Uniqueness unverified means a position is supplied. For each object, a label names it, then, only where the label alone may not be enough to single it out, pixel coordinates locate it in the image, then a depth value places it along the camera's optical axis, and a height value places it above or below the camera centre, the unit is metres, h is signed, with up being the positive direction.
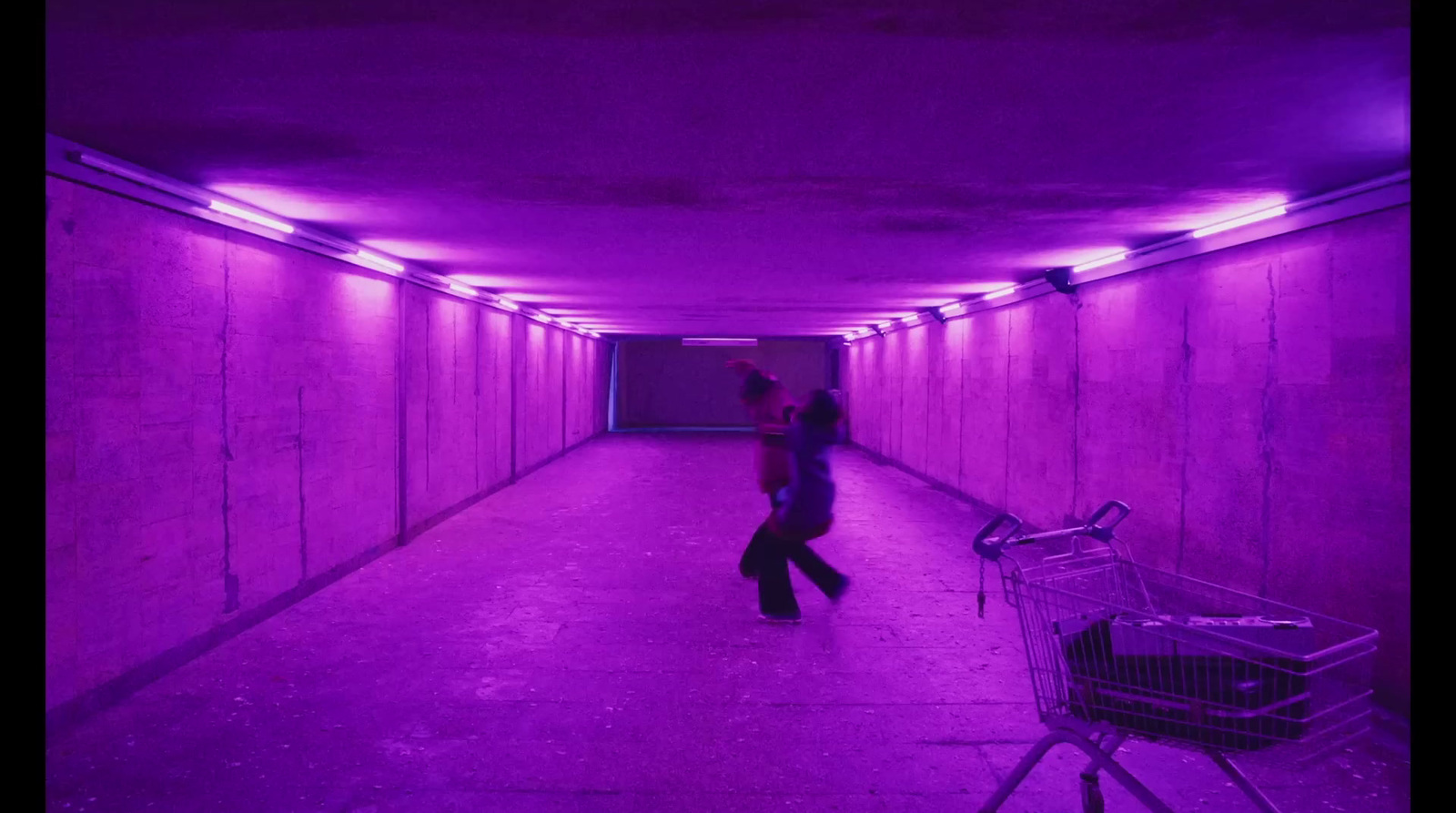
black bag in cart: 2.29 -0.86
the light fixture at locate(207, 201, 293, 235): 5.02 +1.34
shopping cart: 2.29 -0.87
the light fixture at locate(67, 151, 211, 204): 3.97 +1.30
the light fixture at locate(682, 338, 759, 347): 23.73 +2.11
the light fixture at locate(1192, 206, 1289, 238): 5.09 +1.35
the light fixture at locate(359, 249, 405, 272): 7.14 +1.44
